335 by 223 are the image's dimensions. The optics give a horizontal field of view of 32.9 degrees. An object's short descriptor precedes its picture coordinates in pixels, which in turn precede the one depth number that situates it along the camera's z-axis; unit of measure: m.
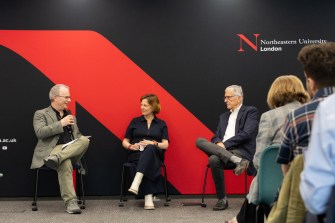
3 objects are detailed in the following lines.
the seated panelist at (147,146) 5.84
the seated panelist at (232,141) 5.74
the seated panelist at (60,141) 5.67
